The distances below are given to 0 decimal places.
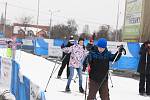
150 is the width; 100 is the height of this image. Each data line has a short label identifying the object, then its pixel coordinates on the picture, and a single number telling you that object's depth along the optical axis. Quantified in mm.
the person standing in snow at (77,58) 12328
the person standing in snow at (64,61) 15500
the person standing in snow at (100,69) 8555
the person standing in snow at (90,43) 15262
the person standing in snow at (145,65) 12680
